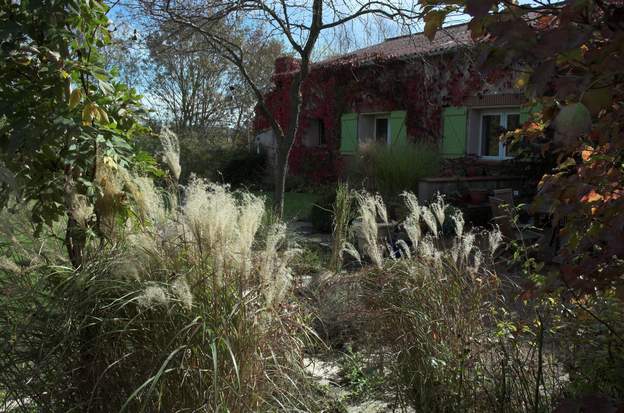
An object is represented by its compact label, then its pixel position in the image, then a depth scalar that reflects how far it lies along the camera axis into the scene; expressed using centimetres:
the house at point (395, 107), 1309
